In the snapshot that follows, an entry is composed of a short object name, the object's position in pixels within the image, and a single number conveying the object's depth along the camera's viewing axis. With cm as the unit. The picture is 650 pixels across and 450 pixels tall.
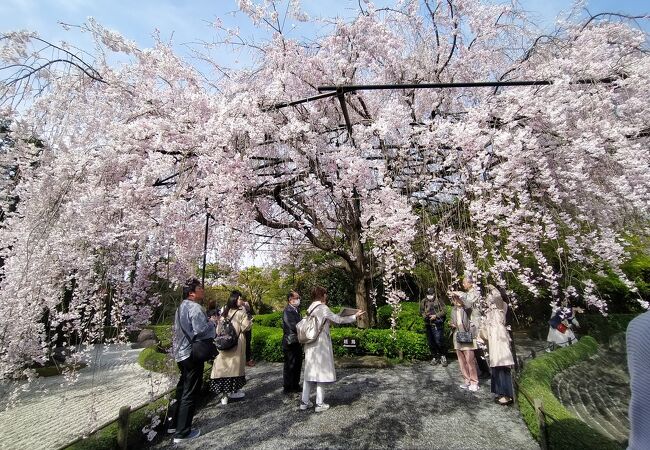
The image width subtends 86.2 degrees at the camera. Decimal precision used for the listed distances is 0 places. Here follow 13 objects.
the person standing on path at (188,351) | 402
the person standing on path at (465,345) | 530
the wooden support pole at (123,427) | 369
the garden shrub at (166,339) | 578
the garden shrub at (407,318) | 880
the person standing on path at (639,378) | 115
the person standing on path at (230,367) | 534
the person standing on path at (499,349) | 457
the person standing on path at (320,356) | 464
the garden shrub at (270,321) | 1208
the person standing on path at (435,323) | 693
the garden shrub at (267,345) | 855
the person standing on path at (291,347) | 552
